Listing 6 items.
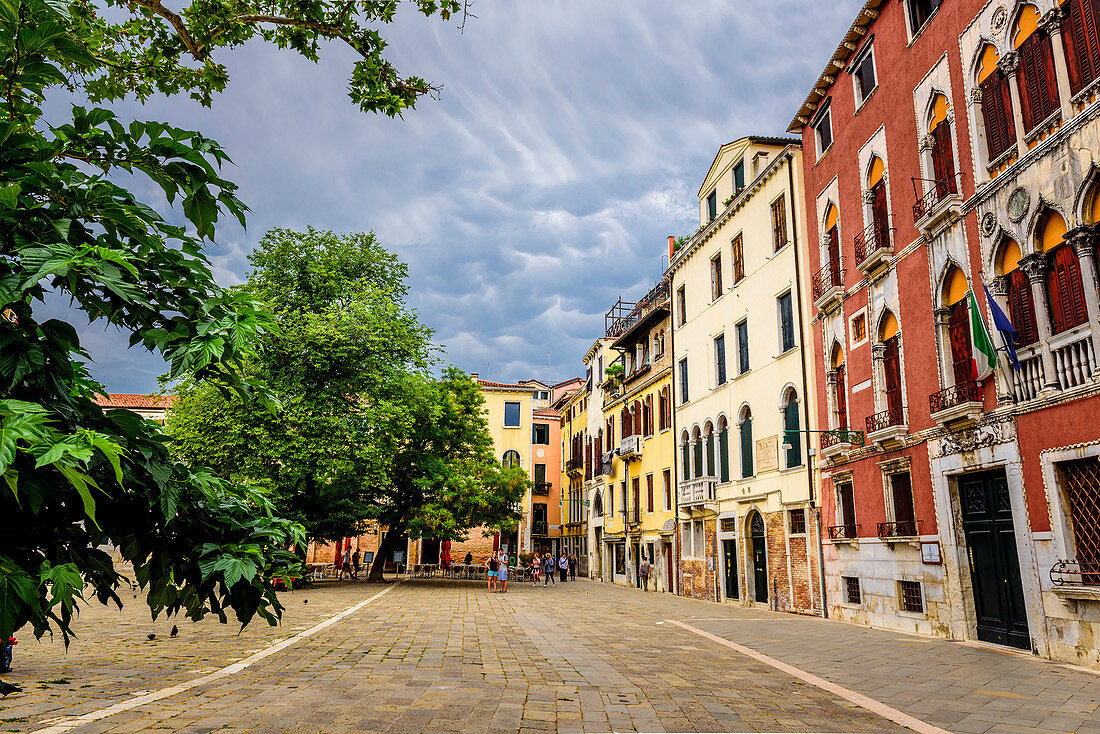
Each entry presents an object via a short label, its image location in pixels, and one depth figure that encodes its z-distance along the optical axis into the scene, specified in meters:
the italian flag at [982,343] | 12.48
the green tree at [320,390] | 25.42
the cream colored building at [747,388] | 22.14
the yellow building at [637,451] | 34.56
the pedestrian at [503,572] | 31.28
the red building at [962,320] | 11.19
